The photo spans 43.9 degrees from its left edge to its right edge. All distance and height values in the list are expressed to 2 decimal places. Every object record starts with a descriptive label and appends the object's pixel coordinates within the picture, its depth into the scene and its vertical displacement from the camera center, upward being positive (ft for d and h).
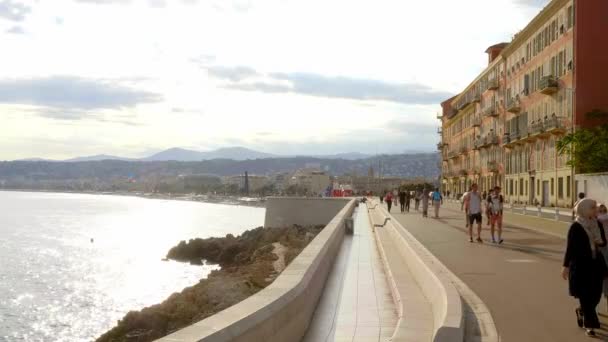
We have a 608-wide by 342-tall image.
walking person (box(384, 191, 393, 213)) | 158.61 -1.33
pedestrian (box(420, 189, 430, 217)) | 131.85 -1.19
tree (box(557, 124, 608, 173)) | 134.10 +9.00
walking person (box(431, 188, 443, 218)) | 126.31 -0.76
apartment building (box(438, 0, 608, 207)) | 148.36 +23.55
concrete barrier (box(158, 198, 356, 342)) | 16.53 -3.26
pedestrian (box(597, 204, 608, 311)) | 28.86 -0.92
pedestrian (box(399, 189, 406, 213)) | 166.40 -1.13
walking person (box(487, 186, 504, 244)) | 67.72 -1.06
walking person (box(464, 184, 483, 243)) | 70.54 -1.02
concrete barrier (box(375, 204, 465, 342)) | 22.26 -3.93
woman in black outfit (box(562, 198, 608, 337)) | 27.02 -2.39
